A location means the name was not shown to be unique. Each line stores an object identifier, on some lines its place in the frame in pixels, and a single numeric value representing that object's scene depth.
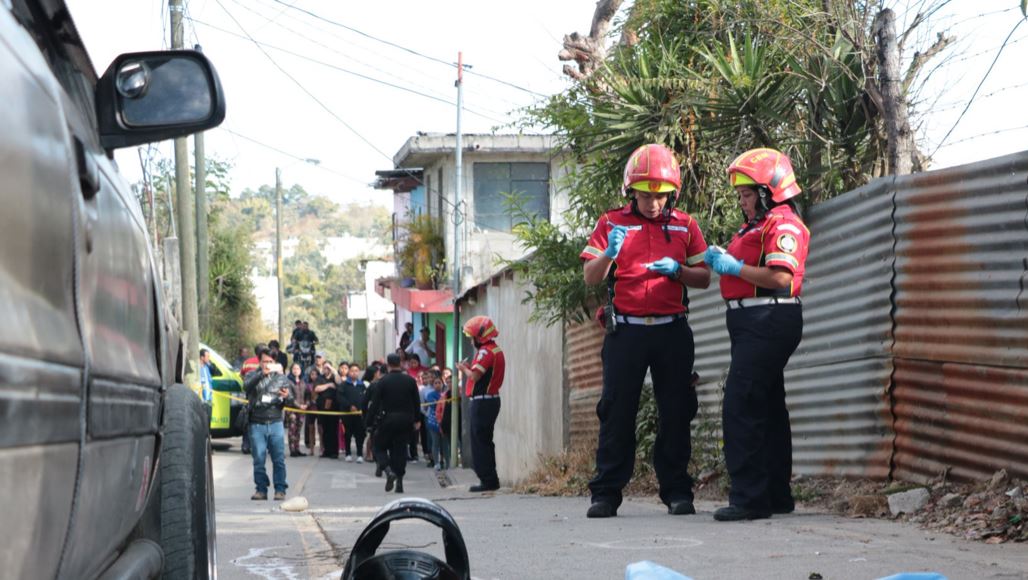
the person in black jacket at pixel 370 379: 22.23
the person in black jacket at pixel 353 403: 26.75
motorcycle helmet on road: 3.43
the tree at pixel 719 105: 9.06
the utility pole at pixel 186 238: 22.53
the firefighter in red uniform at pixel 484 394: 15.94
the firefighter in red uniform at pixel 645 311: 7.54
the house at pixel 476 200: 36.16
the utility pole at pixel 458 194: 32.03
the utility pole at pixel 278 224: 59.75
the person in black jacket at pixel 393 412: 17.39
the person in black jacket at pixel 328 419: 26.73
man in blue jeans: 15.49
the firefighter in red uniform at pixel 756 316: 6.98
